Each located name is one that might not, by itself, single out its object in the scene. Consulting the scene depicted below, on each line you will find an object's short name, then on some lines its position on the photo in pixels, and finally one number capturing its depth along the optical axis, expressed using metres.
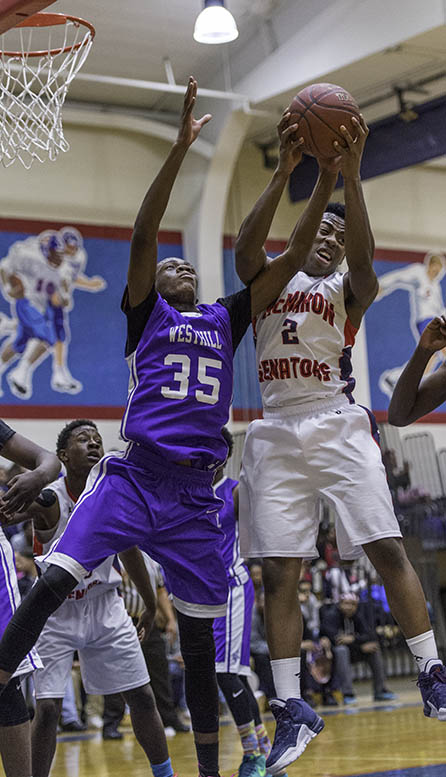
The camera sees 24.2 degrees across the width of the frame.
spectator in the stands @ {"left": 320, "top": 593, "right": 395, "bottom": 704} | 11.23
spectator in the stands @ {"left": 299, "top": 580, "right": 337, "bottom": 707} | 10.78
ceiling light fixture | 10.02
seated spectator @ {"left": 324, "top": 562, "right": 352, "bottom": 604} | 11.88
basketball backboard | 5.23
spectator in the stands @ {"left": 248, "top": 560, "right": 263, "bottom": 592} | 10.42
